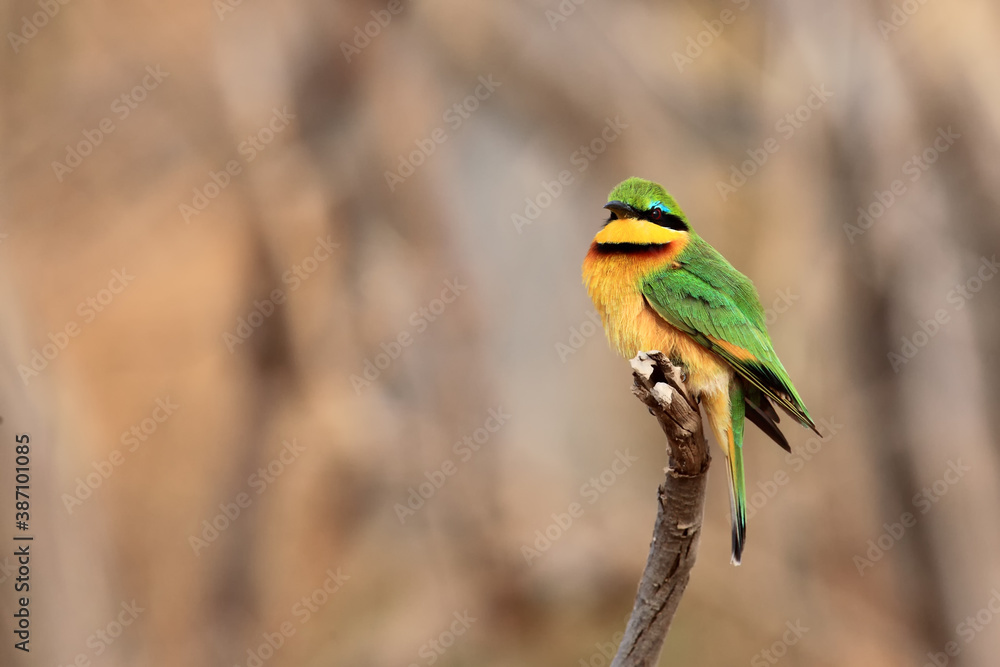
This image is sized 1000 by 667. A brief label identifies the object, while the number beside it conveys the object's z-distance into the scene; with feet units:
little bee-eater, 21.12
